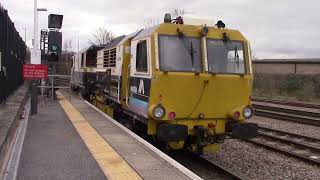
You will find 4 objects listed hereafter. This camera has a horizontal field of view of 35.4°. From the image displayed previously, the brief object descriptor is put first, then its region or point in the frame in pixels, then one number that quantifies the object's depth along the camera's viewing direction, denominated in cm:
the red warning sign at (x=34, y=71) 1686
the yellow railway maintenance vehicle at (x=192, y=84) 1015
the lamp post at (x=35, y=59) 1670
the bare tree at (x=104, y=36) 7850
